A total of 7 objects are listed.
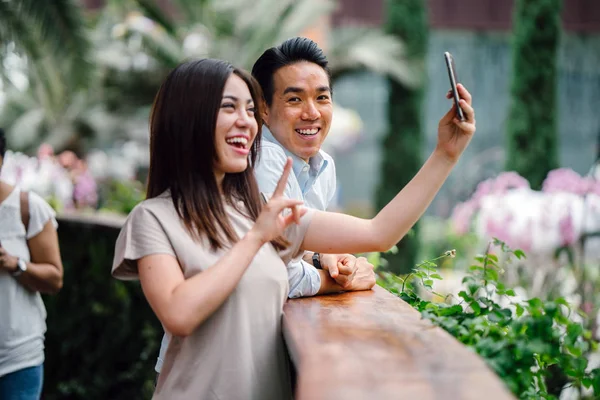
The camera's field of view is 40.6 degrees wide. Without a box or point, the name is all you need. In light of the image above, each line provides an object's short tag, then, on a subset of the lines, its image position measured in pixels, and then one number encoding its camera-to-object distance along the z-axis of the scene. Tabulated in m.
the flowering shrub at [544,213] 6.70
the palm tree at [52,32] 6.36
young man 2.59
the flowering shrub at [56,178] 6.94
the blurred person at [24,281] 3.27
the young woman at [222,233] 1.98
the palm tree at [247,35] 15.76
